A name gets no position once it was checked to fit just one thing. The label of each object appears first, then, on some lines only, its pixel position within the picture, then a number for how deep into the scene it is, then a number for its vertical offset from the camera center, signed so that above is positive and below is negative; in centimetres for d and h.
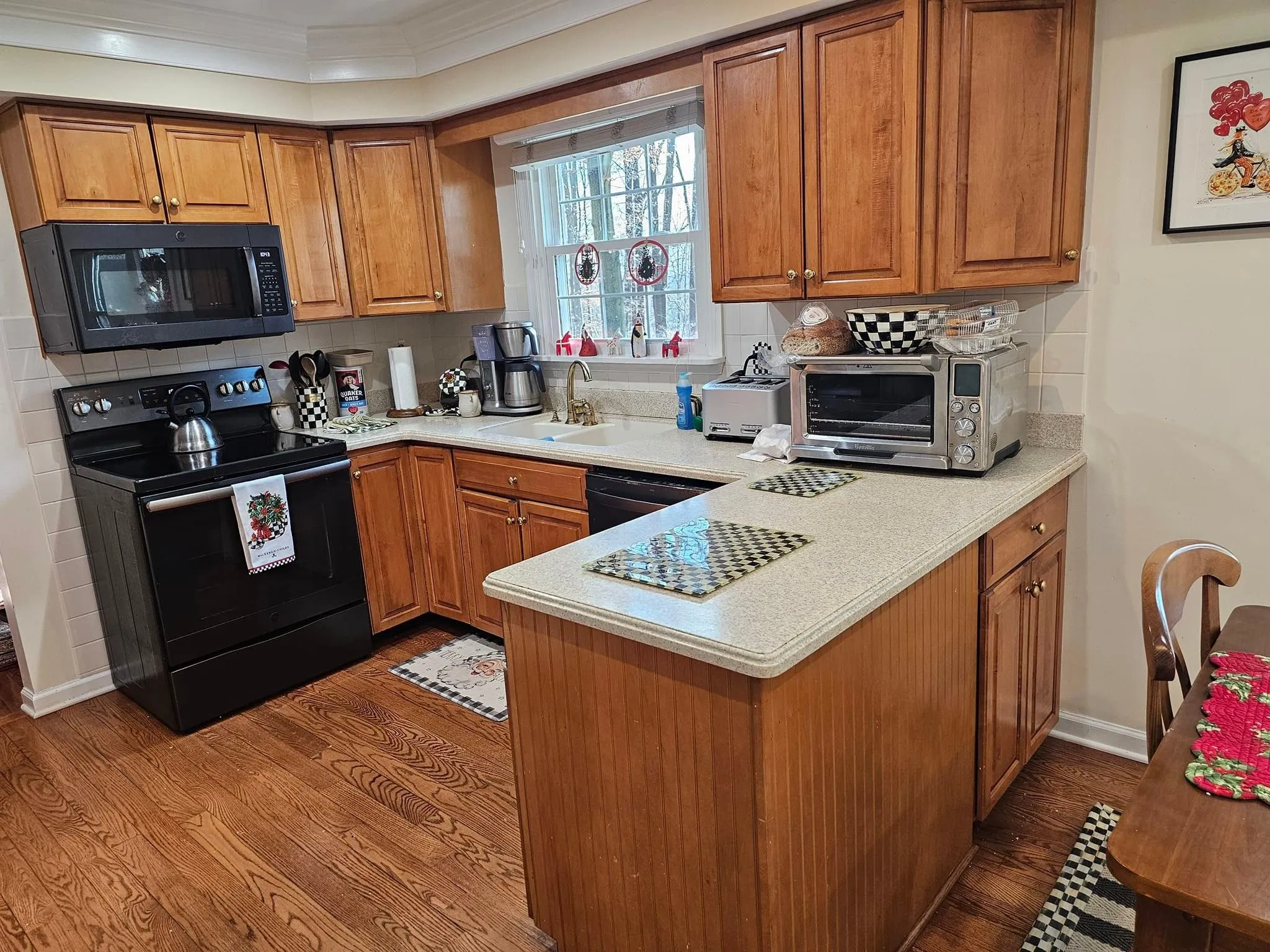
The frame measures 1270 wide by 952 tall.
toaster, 262 -37
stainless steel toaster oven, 207 -34
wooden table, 86 -65
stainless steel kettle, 311 -40
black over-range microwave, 273 +15
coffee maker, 360 -28
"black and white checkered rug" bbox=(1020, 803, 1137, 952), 177 -142
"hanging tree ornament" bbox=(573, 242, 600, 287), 353 +15
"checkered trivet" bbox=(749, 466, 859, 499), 210 -51
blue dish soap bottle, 303 -40
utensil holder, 354 -38
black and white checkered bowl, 213 -13
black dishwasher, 249 -61
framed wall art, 193 +28
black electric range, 275 -82
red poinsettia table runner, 103 -65
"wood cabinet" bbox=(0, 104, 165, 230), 270 +55
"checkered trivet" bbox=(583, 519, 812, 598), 151 -52
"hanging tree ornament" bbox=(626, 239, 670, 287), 330 +13
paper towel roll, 376 -30
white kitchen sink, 333 -54
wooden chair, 130 -57
